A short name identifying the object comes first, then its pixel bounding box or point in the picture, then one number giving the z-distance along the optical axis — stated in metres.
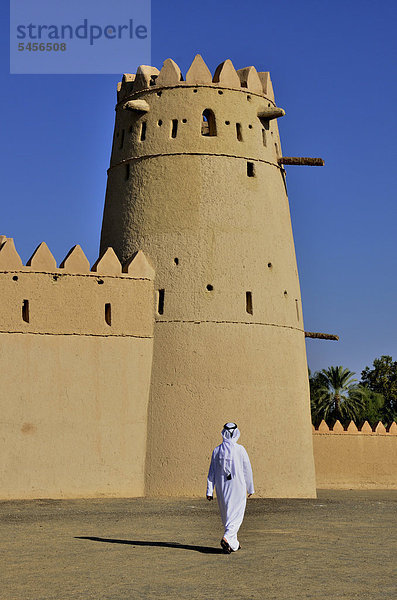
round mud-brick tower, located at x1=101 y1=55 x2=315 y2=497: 17.91
